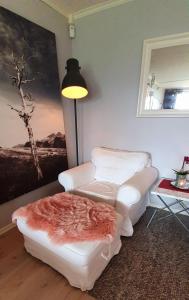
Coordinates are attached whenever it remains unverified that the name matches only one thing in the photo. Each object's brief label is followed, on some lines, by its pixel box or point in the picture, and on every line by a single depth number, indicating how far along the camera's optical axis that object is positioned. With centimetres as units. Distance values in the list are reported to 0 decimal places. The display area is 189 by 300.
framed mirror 198
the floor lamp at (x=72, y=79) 200
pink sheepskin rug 125
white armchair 172
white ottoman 118
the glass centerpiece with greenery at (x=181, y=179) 189
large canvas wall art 182
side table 172
